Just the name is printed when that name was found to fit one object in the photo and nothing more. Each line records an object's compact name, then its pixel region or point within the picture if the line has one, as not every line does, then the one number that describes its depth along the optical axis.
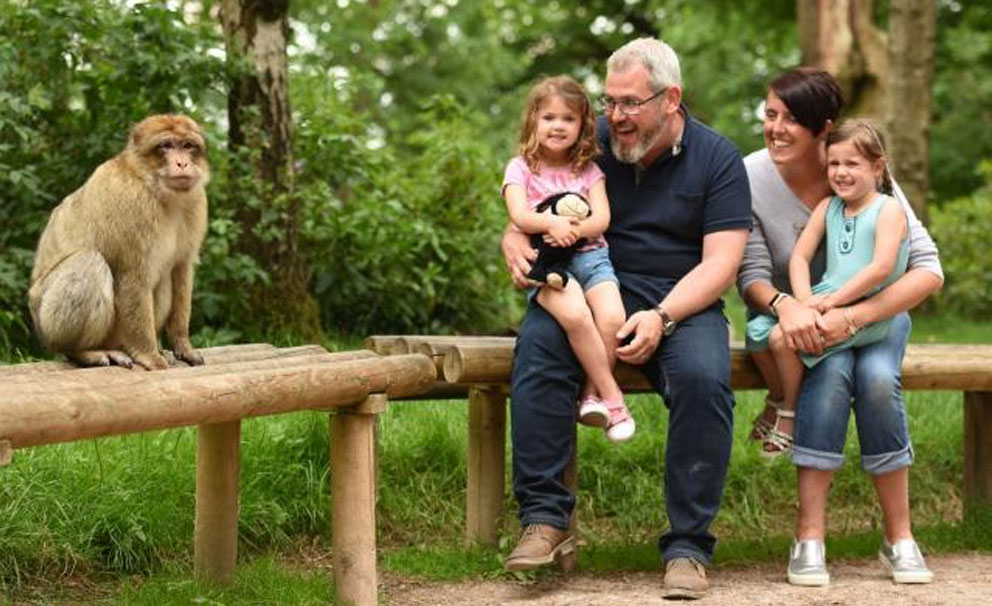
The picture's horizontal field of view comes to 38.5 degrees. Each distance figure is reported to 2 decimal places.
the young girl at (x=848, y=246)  4.64
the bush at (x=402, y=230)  7.20
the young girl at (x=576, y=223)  4.50
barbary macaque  4.22
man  4.50
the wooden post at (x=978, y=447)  5.72
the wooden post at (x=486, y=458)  5.07
